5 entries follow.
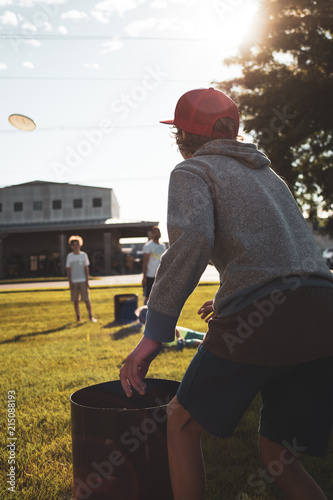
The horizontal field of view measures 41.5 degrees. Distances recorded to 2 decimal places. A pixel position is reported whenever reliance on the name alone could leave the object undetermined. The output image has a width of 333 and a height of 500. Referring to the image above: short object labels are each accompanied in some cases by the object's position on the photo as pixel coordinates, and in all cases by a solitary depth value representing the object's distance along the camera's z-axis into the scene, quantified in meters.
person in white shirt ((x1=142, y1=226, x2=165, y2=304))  8.94
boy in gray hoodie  1.43
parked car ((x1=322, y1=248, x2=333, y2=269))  42.69
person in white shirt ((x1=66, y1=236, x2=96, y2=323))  9.88
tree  14.52
